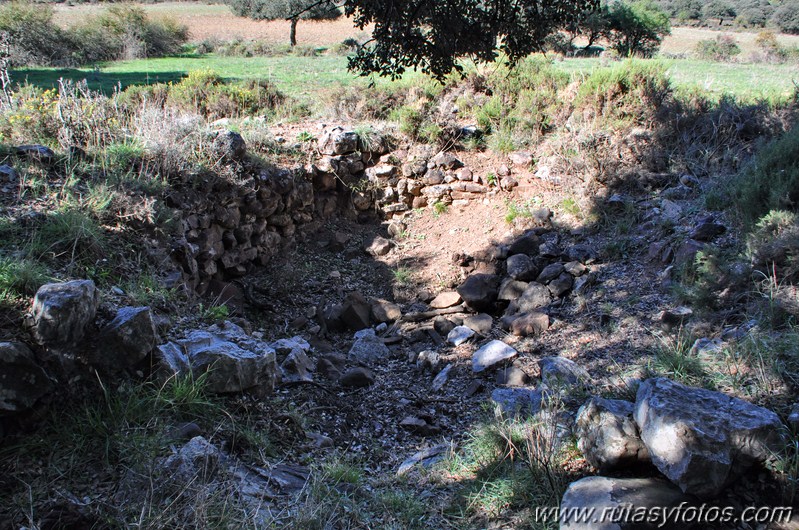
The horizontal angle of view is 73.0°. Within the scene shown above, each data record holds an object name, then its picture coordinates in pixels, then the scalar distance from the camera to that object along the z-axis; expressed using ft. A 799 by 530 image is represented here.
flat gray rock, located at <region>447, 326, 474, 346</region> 17.44
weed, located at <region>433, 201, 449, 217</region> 26.73
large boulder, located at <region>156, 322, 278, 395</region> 10.89
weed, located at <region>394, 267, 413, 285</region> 22.24
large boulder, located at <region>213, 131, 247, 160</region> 20.89
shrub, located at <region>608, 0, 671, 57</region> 72.79
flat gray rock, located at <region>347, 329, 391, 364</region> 17.12
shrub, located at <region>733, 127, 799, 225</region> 16.35
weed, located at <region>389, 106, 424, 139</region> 28.22
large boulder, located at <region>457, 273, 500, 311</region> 19.63
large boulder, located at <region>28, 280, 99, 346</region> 9.27
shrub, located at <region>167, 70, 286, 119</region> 29.99
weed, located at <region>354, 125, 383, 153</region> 27.32
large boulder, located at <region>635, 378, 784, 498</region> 7.80
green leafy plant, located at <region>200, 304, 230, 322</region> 13.91
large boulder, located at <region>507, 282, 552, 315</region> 18.67
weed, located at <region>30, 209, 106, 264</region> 12.64
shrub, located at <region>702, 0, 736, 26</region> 115.34
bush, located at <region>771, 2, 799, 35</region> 96.81
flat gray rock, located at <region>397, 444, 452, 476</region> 10.91
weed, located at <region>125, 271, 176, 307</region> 12.51
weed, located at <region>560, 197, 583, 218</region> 23.34
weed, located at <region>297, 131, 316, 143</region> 26.30
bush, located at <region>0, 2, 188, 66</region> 62.08
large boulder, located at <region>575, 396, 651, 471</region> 8.75
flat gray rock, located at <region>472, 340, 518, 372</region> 15.39
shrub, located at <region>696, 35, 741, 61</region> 71.26
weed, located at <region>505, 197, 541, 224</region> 24.26
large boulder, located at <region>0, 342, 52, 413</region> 8.43
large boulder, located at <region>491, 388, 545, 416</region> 11.81
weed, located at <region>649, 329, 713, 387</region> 10.96
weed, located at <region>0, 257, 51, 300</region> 10.36
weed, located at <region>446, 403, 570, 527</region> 8.97
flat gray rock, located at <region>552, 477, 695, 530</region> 7.51
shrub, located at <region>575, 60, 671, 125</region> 26.14
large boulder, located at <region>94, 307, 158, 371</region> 9.88
